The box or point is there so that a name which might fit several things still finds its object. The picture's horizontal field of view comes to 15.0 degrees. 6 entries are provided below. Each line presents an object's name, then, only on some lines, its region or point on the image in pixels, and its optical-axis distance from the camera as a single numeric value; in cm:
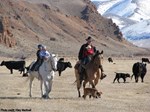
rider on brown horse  2377
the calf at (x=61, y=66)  4578
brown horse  2306
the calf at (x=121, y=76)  3820
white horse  2327
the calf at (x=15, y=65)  4788
